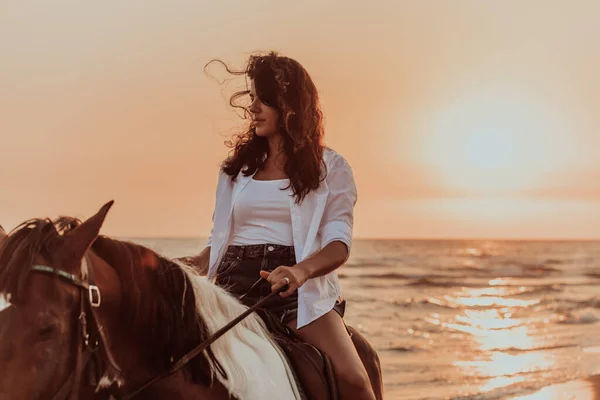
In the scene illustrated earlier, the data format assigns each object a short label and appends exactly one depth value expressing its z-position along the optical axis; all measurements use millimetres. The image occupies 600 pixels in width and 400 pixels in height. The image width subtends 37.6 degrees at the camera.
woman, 3445
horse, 2367
